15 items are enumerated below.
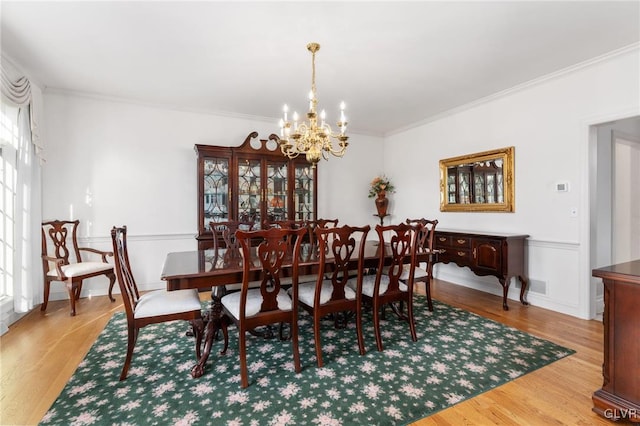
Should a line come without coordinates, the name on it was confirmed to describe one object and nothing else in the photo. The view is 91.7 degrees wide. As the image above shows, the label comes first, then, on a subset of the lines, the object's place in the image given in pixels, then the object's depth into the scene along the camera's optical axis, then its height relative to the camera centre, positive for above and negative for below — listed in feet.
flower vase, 17.76 +0.52
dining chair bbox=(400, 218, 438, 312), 9.57 -1.94
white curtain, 10.27 +0.47
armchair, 10.57 -1.82
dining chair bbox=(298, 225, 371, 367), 7.13 -2.00
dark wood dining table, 6.45 -1.26
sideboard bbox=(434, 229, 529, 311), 11.12 -1.62
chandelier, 8.60 +2.20
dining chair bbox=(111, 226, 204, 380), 6.62 -2.08
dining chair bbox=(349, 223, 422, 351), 7.91 -1.97
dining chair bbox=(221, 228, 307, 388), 6.36 -1.97
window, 10.16 +0.52
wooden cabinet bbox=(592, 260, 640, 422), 5.23 -2.35
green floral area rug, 5.58 -3.58
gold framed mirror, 12.44 +1.30
